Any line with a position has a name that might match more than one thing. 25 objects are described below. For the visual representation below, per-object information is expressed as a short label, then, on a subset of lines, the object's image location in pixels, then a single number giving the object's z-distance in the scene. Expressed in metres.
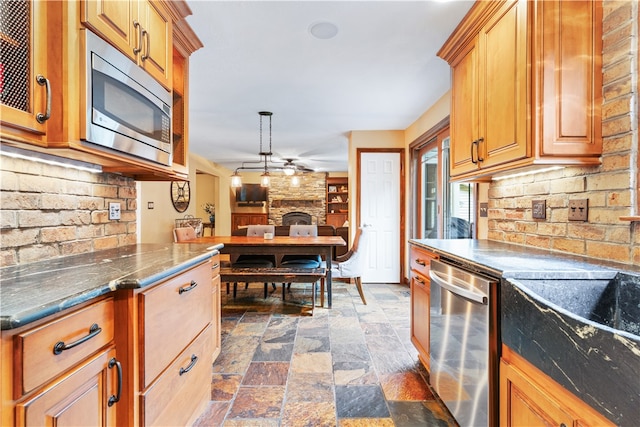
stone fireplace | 9.88
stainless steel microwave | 1.14
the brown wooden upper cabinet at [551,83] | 1.36
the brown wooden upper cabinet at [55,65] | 0.95
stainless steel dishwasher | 1.19
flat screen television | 9.70
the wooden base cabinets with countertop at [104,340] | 0.69
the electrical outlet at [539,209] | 1.71
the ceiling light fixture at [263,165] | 4.01
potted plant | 9.30
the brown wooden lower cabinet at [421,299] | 1.87
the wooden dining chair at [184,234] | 3.70
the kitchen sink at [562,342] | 0.62
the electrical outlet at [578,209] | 1.45
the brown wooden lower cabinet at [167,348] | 0.99
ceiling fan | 5.03
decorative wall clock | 6.00
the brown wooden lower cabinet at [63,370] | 0.66
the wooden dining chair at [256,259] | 3.61
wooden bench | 3.23
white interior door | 4.63
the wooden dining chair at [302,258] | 3.70
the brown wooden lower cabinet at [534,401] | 0.75
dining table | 3.38
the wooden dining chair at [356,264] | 3.55
